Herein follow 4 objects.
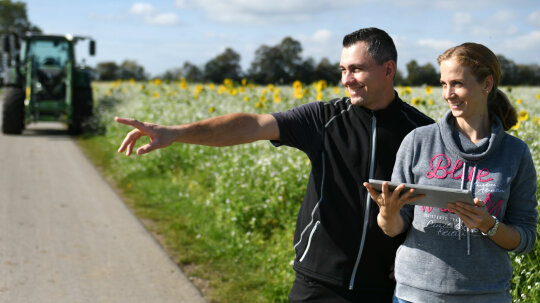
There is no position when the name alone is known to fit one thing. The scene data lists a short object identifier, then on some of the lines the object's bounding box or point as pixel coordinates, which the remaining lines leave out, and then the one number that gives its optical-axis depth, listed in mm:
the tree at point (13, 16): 72375
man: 2586
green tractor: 15047
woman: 2162
